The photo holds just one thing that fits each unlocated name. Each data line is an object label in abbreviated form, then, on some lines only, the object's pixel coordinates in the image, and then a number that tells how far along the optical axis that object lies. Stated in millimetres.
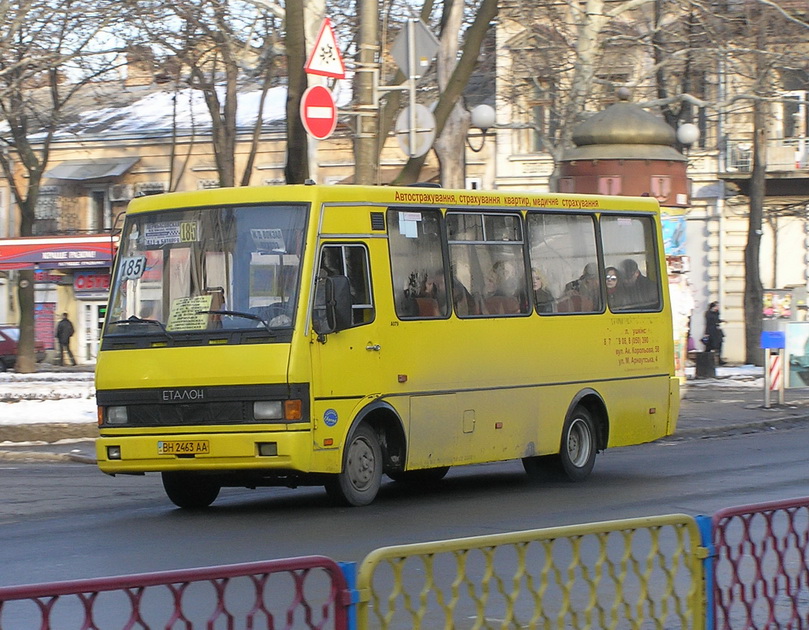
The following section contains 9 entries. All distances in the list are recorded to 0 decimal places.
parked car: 43969
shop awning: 47406
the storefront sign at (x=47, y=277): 50094
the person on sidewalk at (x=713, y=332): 37812
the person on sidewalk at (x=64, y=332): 47000
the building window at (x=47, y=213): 48750
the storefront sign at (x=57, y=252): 44781
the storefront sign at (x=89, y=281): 49531
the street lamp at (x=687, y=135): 29094
